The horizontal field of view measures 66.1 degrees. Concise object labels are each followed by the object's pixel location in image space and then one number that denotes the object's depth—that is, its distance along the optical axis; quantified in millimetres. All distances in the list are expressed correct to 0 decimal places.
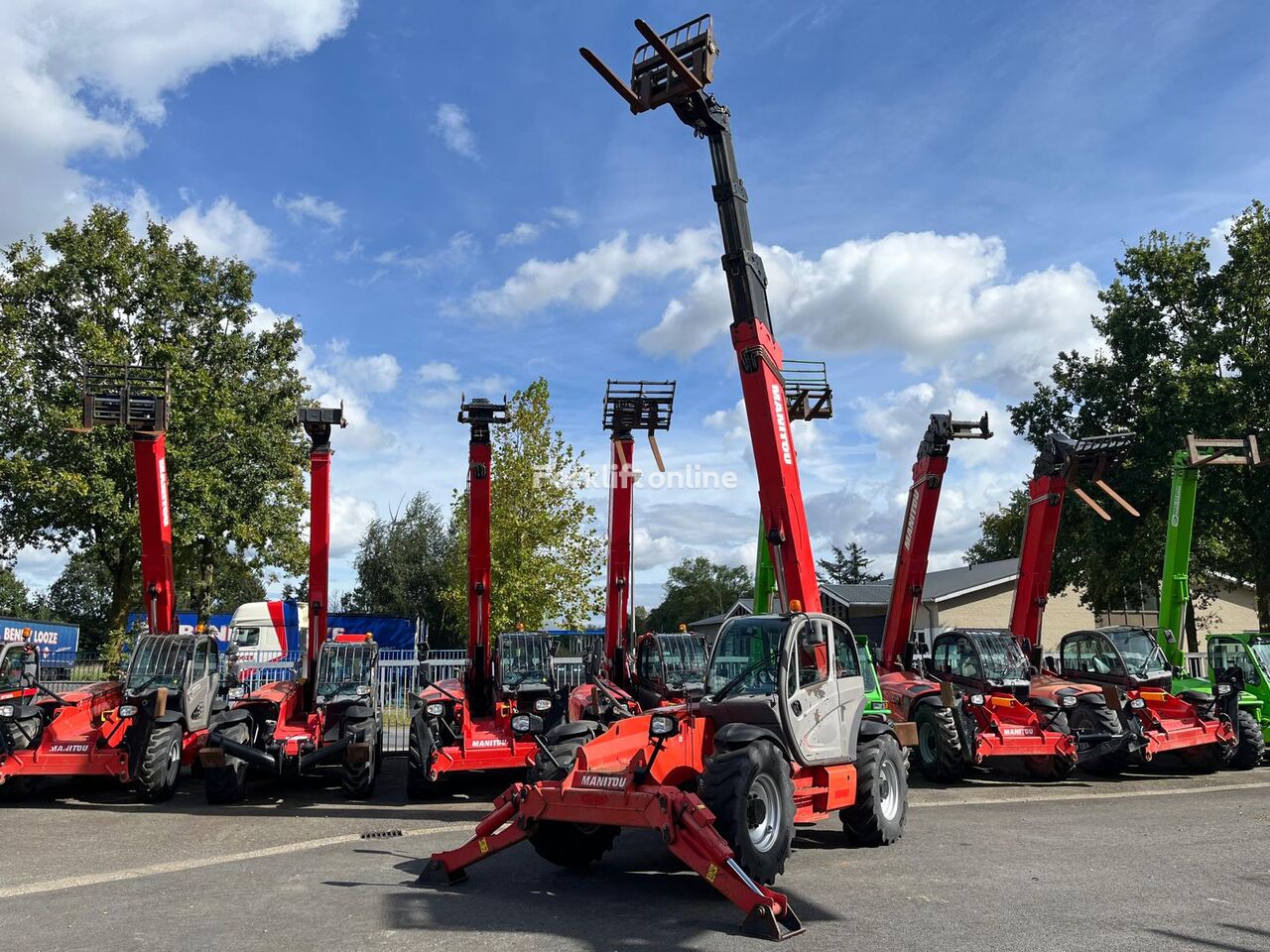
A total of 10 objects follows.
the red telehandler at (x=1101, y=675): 15188
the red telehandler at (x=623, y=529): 17203
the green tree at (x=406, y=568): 48562
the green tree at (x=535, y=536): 29891
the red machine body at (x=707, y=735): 7324
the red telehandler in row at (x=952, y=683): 14633
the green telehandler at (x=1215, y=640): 16688
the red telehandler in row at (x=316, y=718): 13203
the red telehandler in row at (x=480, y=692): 13297
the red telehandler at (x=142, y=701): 13281
